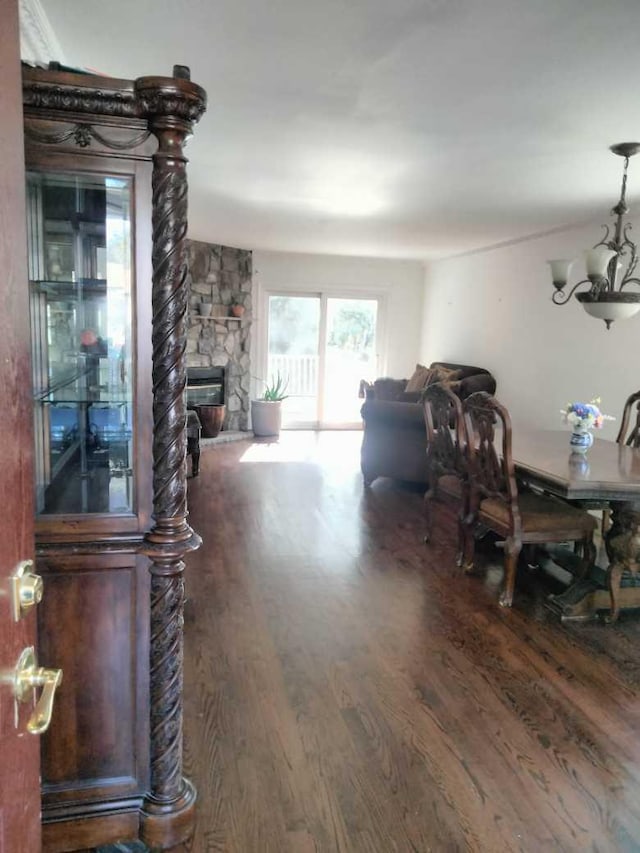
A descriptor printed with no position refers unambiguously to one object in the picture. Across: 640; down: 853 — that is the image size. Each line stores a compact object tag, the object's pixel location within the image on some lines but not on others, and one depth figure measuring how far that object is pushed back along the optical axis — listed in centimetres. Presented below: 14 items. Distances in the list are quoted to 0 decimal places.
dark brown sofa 533
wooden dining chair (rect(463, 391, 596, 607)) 312
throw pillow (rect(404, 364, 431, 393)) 707
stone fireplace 762
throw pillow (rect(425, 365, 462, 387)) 663
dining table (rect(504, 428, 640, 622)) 280
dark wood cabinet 143
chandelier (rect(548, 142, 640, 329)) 312
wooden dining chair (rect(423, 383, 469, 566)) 351
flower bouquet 338
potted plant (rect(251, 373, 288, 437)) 794
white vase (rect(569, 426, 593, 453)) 344
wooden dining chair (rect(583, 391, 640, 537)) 364
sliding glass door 841
